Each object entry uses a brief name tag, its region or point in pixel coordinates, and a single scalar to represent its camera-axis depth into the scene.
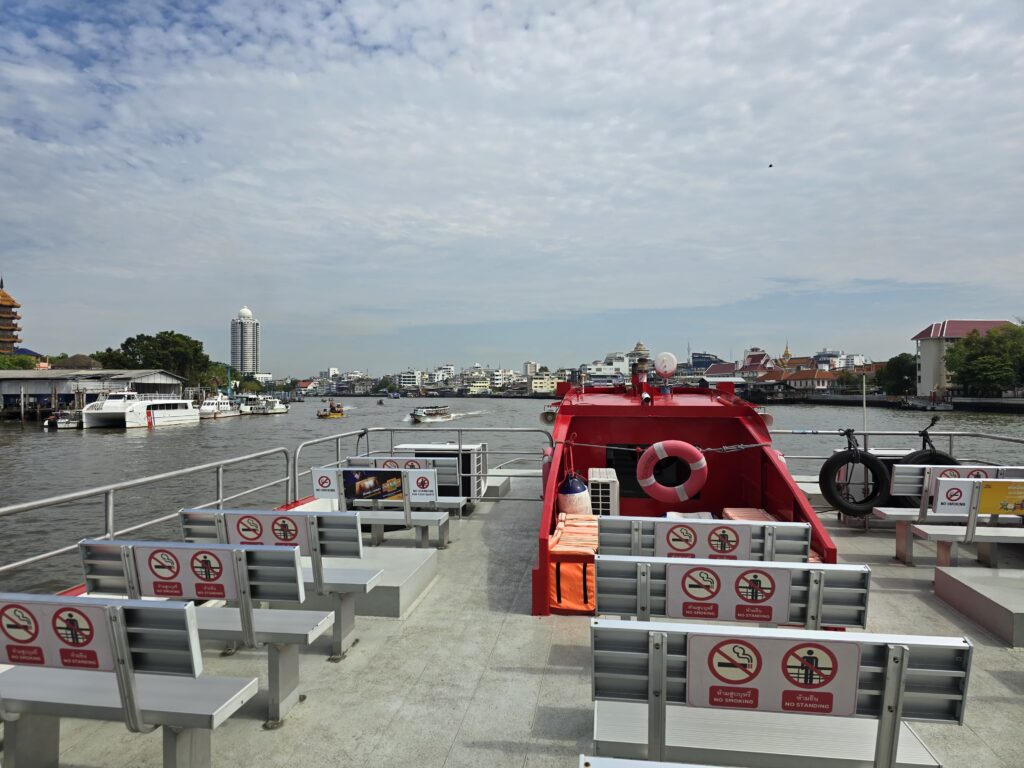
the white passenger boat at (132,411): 60.34
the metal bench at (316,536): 4.47
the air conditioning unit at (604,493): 8.11
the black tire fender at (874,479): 8.27
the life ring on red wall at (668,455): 7.44
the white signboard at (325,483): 8.09
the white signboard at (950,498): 6.90
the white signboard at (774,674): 2.47
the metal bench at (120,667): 2.68
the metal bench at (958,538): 6.49
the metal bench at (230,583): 3.61
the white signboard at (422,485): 7.87
